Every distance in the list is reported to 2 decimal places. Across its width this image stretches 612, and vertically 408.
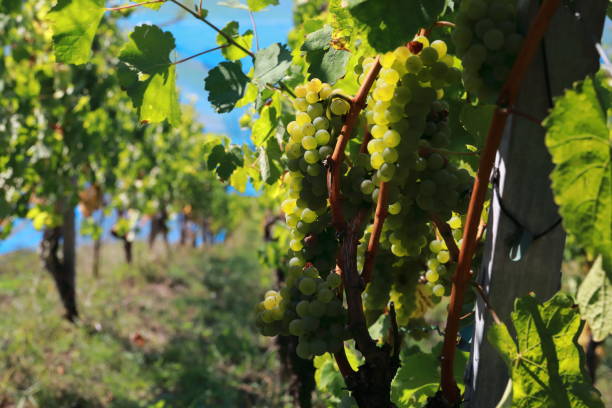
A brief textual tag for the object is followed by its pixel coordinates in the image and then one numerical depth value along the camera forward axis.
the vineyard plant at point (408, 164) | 0.62
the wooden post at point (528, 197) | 0.67
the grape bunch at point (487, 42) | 0.63
